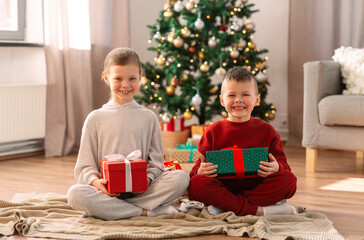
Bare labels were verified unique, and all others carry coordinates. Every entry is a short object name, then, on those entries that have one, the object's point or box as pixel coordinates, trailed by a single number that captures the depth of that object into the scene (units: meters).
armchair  3.26
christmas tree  3.91
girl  2.22
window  3.99
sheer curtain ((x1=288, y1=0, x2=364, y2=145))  4.26
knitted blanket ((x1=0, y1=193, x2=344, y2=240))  2.02
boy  2.28
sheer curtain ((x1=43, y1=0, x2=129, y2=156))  4.05
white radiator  3.89
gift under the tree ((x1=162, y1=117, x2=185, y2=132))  4.05
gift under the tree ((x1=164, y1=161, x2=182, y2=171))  2.67
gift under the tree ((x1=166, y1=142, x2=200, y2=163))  3.45
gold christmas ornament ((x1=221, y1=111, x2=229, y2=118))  3.96
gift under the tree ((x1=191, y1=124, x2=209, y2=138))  3.93
